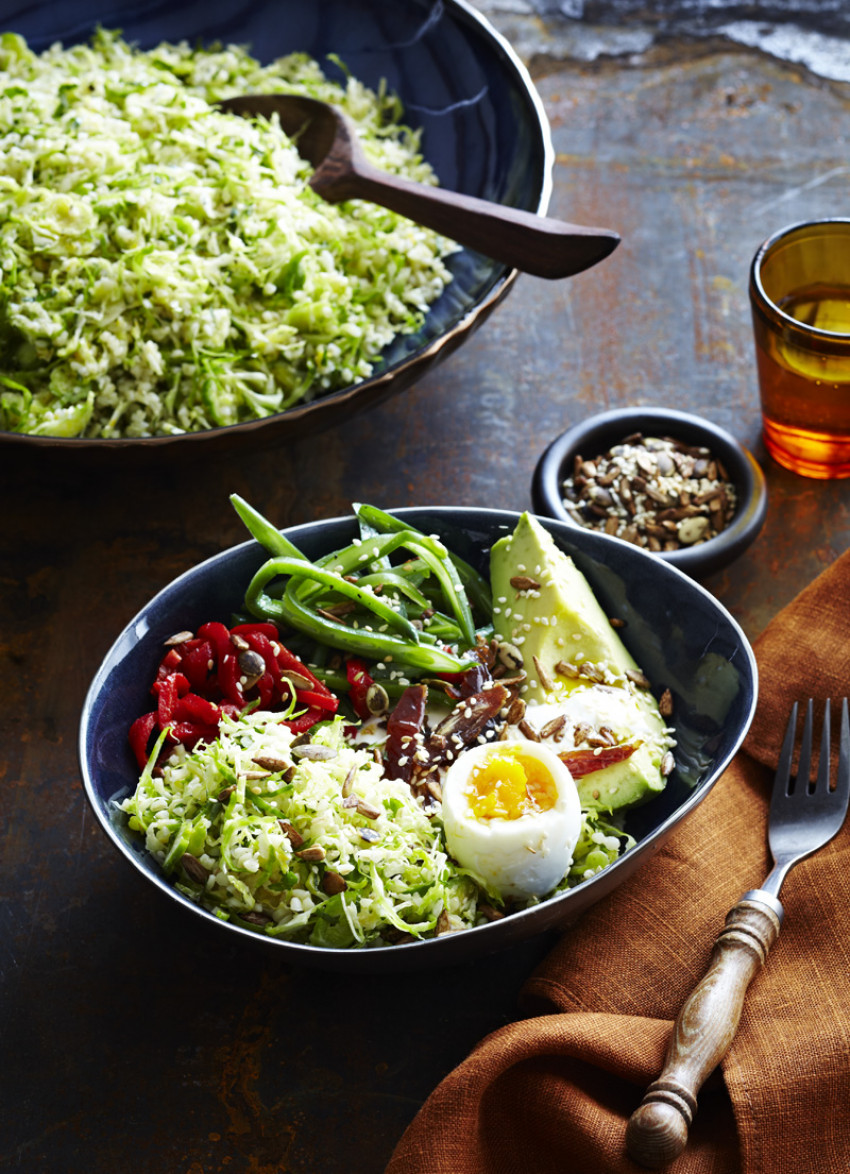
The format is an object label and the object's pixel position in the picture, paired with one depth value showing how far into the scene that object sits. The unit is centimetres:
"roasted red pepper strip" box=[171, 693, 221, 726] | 99
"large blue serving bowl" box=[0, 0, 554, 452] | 116
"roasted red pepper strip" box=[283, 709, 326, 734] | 99
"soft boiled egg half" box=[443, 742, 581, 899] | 95
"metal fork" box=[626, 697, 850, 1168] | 91
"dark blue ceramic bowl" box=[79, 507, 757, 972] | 93
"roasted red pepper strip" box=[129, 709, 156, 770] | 98
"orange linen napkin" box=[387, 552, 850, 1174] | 93
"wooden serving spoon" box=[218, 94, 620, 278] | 109
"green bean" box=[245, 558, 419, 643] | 101
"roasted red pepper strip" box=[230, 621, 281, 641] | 101
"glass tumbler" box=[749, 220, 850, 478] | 108
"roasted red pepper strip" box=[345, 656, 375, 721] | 101
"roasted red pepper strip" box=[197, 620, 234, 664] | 100
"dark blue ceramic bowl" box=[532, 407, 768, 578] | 107
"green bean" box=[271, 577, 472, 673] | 101
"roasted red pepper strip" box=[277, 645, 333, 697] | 100
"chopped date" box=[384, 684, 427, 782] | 98
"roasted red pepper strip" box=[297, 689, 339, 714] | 100
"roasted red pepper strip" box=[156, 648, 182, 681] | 100
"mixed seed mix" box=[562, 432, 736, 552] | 108
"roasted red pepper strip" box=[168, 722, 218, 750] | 98
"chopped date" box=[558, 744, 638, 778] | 98
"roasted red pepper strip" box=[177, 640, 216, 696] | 100
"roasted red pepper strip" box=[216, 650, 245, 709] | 99
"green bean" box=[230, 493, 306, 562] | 101
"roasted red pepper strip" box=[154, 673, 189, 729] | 99
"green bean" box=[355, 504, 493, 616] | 104
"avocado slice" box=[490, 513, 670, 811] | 100
